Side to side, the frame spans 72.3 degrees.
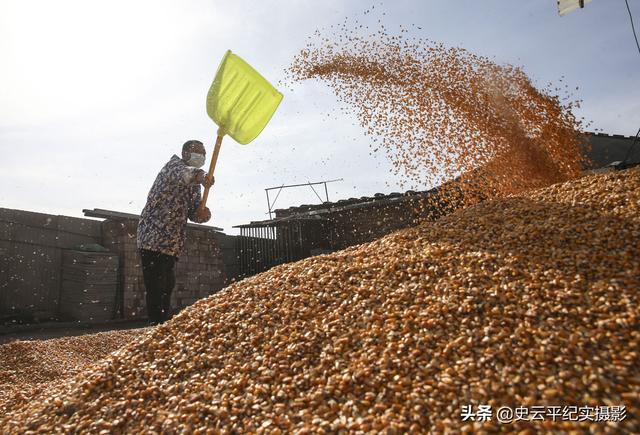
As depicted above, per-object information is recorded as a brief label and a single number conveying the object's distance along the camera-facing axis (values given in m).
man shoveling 3.84
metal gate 9.32
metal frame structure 11.82
